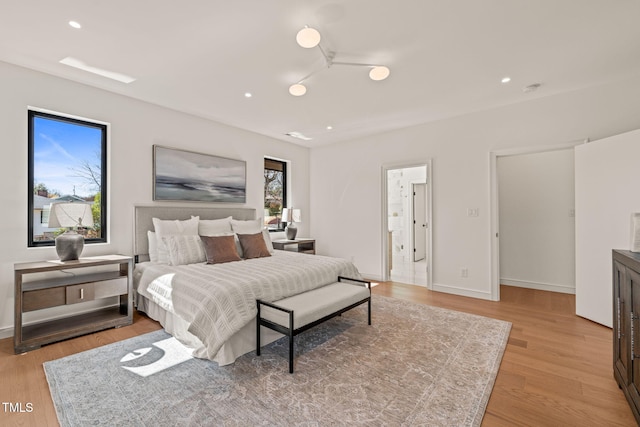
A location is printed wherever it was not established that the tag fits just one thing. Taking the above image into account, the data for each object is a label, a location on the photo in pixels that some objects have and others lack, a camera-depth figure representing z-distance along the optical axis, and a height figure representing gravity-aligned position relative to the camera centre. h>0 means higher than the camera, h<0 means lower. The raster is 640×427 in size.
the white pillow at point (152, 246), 3.50 -0.38
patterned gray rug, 1.70 -1.19
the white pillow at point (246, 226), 4.18 -0.17
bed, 2.23 -0.65
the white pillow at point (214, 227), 3.88 -0.16
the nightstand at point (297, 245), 5.04 -0.56
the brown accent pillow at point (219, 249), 3.36 -0.41
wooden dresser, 1.62 -0.68
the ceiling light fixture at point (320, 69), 2.15 +1.38
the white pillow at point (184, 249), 3.29 -0.40
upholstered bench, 2.23 -0.80
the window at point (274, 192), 5.43 +0.46
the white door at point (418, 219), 6.96 -0.09
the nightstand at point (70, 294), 2.50 -0.76
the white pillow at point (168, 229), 3.41 -0.18
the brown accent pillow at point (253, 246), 3.76 -0.41
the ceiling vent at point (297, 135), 5.09 +1.47
